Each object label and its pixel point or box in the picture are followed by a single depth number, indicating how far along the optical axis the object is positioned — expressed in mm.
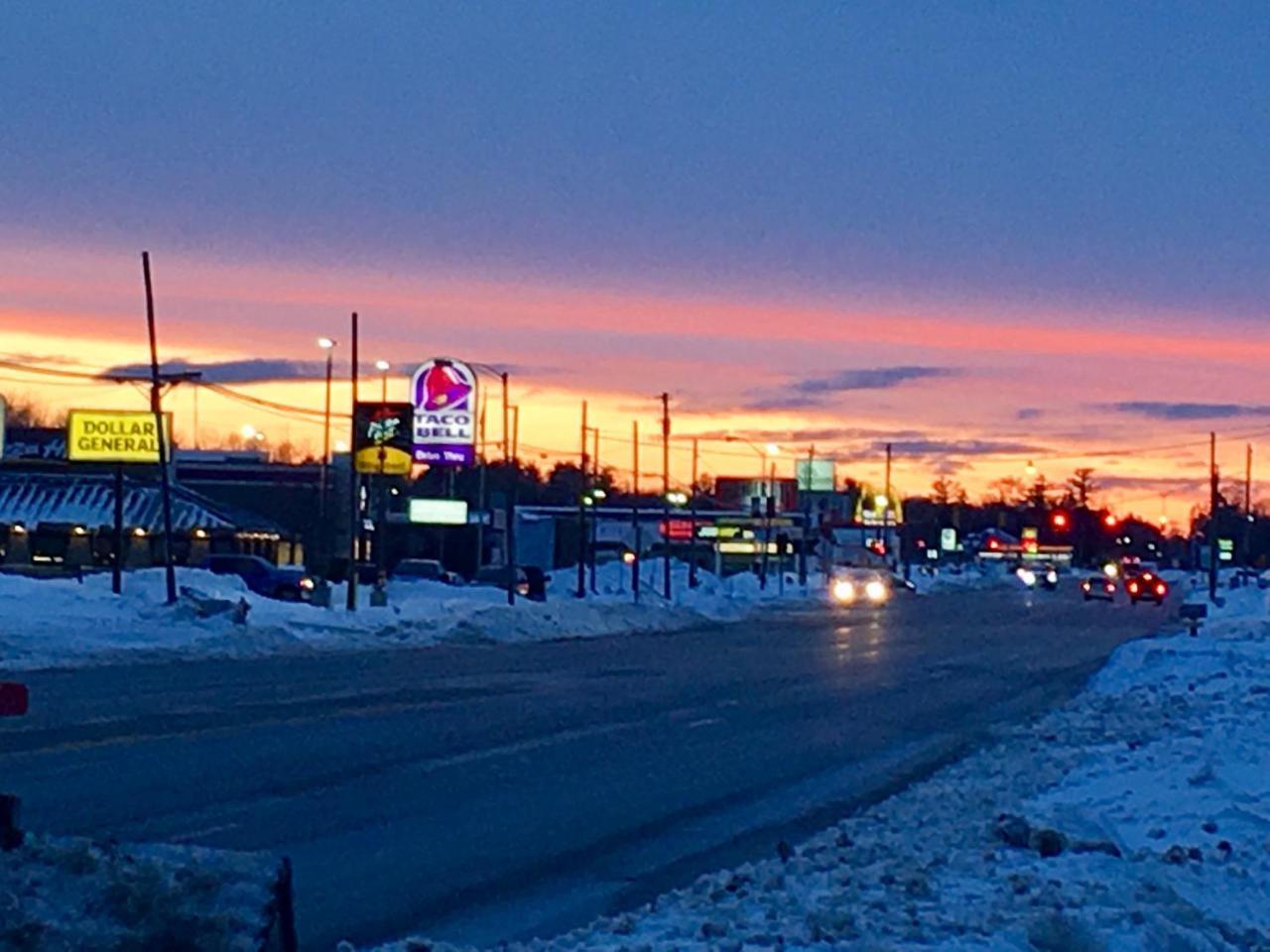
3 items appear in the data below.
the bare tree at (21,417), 168125
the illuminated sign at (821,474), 194250
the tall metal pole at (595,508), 117912
